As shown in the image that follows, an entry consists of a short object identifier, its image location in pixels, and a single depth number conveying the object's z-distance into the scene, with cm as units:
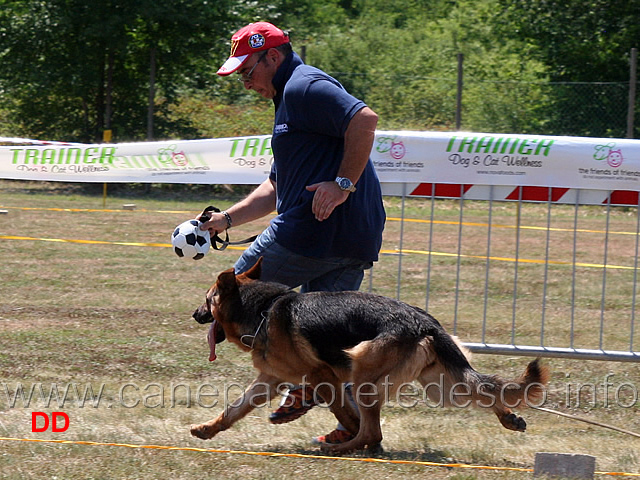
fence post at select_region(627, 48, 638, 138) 3022
